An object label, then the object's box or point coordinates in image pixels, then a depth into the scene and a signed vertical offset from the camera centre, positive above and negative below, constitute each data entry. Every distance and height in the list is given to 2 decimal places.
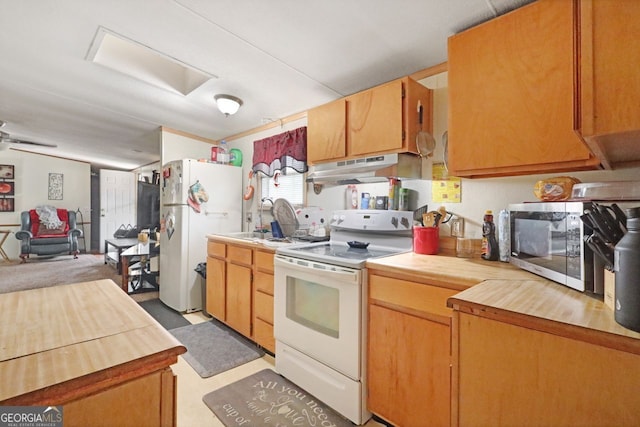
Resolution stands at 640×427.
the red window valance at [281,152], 2.79 +0.65
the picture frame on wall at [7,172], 6.37 +0.91
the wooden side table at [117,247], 4.59 -0.57
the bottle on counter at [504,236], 1.54 -0.13
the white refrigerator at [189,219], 3.20 -0.08
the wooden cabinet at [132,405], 0.59 -0.43
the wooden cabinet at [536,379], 0.74 -0.49
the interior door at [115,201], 7.46 +0.32
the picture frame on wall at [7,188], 6.32 +0.53
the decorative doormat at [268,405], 1.58 -1.16
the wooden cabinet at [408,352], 1.29 -0.68
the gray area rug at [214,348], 2.13 -1.15
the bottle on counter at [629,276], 0.75 -0.17
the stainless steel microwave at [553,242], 1.03 -0.12
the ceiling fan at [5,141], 4.42 +1.16
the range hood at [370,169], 1.91 +0.32
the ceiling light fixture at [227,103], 2.64 +1.03
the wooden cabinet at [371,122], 1.86 +0.66
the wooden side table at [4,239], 6.16 -0.62
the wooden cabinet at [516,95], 1.21 +0.57
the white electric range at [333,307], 1.55 -0.58
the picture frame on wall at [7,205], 6.31 +0.16
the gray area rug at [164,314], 2.91 -1.14
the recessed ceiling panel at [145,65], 2.22 +1.26
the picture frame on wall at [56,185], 6.94 +0.66
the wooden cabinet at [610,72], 0.85 +0.46
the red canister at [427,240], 1.81 -0.17
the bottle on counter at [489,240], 1.62 -0.16
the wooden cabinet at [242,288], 2.24 -0.68
